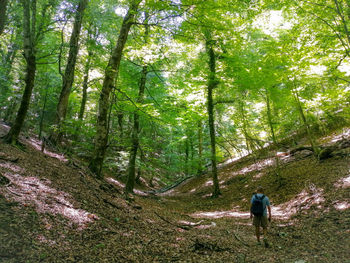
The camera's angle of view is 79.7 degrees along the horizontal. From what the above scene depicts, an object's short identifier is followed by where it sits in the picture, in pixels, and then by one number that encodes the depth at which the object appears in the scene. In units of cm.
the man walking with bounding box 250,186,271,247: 656
